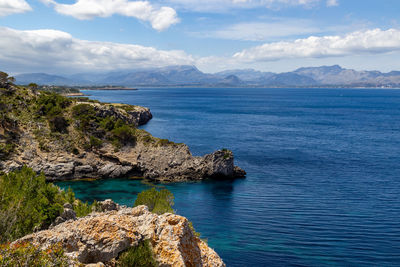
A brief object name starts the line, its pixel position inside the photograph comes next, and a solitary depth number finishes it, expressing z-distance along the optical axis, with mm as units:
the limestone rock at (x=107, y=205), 30906
